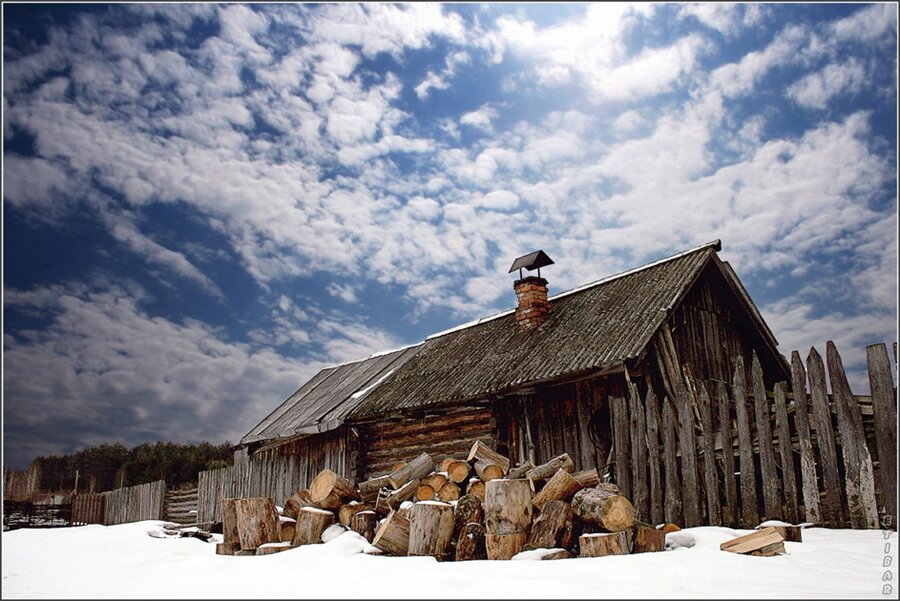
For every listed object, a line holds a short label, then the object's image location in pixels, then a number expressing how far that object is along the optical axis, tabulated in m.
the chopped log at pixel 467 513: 6.71
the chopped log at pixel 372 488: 8.41
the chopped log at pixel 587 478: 7.15
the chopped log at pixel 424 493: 7.79
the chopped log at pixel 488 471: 7.97
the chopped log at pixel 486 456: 8.29
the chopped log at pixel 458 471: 8.15
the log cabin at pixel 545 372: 11.38
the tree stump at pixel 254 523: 7.42
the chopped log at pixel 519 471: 7.80
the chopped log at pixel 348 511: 7.98
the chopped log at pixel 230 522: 7.67
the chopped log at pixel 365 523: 7.64
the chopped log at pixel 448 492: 7.87
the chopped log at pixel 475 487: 7.60
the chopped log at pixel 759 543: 5.63
